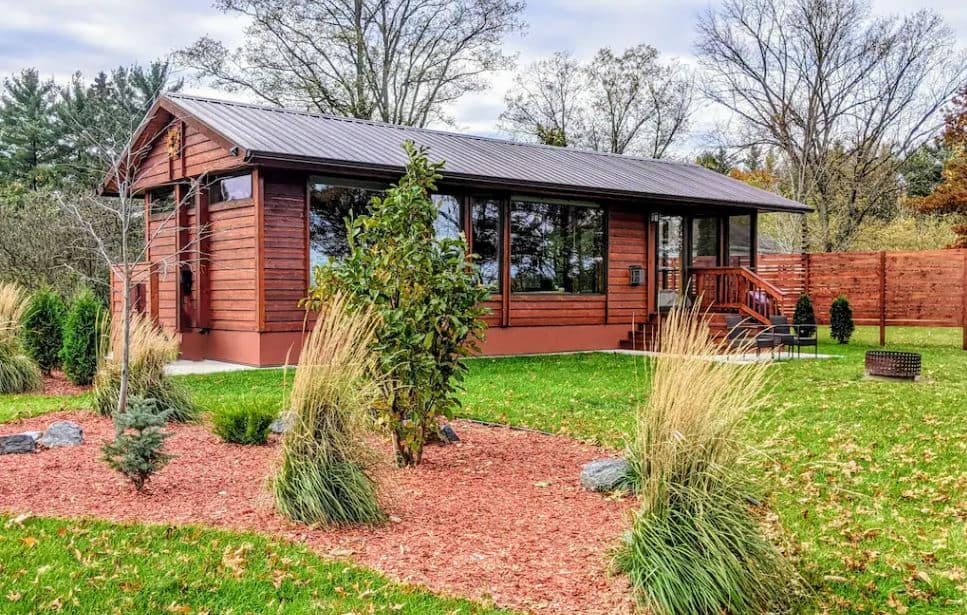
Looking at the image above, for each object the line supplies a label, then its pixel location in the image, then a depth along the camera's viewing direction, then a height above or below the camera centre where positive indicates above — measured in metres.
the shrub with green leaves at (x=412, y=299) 4.60 -0.10
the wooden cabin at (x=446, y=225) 10.08 +0.85
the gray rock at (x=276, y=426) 5.50 -0.99
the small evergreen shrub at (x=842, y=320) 14.61 -0.69
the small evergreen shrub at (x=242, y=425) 5.21 -0.93
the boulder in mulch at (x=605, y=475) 4.35 -1.06
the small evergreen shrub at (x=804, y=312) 14.06 -0.52
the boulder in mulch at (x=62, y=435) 5.05 -0.99
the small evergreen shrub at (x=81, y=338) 8.15 -0.59
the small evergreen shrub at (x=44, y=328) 8.80 -0.52
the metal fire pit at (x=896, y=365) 9.09 -0.94
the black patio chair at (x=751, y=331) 10.85 -0.69
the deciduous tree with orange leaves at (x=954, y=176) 21.00 +2.83
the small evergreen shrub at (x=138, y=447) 3.96 -0.83
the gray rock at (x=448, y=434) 5.45 -1.04
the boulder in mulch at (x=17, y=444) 4.85 -0.99
